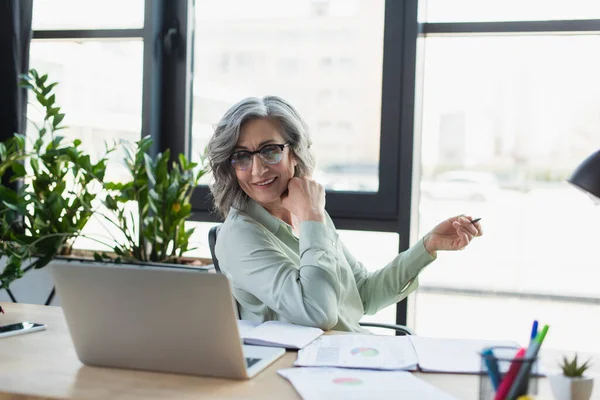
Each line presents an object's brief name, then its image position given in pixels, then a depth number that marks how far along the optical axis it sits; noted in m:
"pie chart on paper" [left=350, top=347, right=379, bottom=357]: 1.54
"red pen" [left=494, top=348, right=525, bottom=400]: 1.07
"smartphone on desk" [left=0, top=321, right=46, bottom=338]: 1.78
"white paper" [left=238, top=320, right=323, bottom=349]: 1.66
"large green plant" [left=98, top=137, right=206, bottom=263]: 3.04
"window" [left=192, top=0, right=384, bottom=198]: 3.19
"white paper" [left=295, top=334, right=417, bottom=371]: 1.47
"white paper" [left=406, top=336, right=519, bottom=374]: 1.46
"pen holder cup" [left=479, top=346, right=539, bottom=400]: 1.07
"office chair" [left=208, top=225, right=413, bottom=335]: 2.27
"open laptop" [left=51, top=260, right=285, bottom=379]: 1.33
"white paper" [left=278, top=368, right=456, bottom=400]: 1.26
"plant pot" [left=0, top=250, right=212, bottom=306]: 3.31
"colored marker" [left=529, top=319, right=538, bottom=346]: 1.17
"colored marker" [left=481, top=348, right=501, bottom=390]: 1.09
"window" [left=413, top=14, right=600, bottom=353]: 3.05
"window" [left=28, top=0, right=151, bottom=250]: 3.48
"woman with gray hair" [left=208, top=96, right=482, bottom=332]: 1.96
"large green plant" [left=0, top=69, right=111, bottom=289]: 3.01
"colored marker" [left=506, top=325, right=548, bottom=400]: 1.06
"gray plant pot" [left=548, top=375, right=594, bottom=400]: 1.23
